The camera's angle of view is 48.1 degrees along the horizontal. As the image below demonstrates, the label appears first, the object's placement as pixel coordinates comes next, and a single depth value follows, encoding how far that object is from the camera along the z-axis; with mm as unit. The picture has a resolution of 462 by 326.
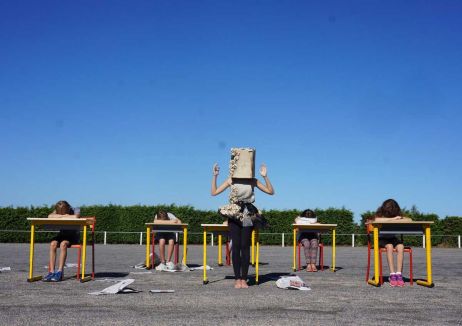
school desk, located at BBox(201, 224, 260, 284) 8188
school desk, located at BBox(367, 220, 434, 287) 8055
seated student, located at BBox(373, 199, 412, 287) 8037
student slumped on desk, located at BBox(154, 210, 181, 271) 11438
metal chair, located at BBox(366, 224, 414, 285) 8258
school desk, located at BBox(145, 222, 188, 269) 11062
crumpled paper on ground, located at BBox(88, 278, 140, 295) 6560
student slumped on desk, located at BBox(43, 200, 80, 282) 8289
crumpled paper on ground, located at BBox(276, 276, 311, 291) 7227
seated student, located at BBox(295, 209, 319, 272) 10898
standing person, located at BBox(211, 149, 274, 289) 7609
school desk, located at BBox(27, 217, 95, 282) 8172
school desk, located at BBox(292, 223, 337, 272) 10769
